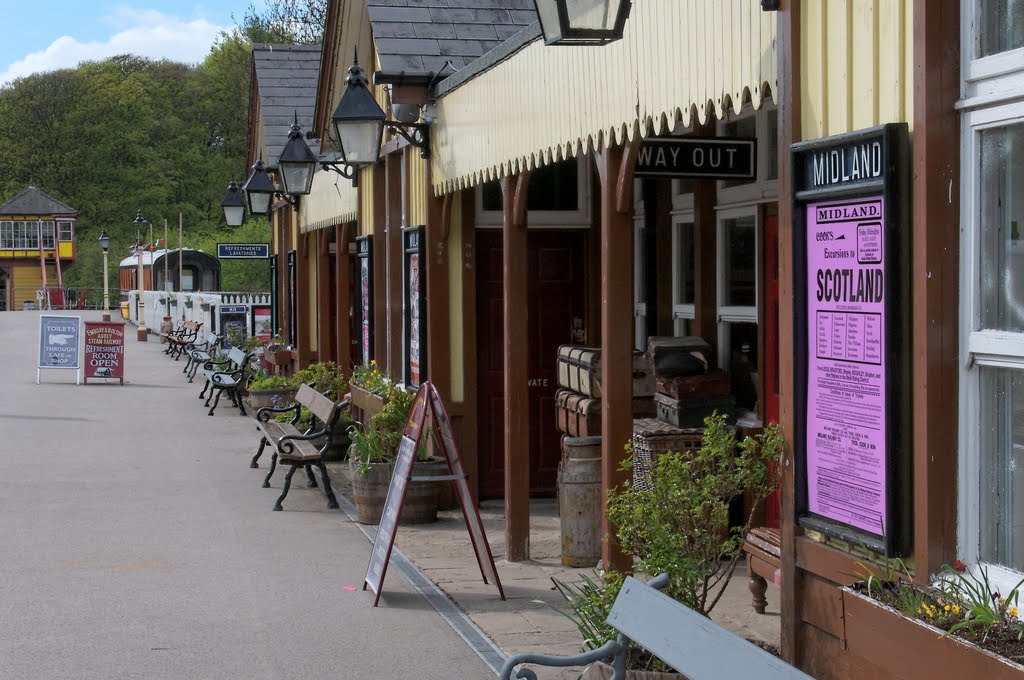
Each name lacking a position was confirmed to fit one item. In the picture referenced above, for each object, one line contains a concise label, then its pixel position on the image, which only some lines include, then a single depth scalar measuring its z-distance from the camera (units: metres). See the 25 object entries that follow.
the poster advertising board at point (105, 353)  26.28
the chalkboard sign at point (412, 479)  8.00
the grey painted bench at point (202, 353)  27.76
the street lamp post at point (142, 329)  45.50
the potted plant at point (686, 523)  5.50
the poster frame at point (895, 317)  3.97
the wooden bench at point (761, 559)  6.80
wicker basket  8.48
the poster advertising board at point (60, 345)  26.59
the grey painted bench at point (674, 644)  3.54
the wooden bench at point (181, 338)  35.51
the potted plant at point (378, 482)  10.86
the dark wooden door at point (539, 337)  11.89
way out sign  7.57
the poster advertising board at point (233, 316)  33.81
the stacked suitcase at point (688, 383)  8.58
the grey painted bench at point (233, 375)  21.41
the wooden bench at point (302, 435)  12.08
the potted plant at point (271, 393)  18.20
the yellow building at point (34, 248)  82.50
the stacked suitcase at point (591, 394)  9.16
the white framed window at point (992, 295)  3.69
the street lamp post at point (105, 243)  44.14
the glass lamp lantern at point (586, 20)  5.35
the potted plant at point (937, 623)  3.51
